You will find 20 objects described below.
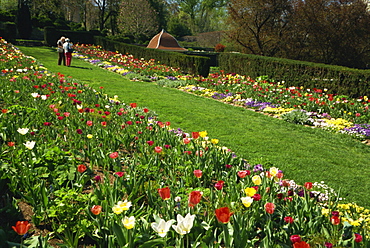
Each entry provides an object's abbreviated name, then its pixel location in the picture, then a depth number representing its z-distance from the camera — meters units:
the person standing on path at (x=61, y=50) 14.93
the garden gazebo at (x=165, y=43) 26.06
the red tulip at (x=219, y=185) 2.44
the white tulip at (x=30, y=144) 2.78
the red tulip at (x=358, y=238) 1.97
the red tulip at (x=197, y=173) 2.57
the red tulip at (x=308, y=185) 2.48
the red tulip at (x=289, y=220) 2.17
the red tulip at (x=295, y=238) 1.94
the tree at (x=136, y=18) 34.69
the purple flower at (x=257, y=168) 3.72
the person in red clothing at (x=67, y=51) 14.42
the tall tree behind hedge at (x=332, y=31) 18.11
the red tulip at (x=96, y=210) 2.02
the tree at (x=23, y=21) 26.83
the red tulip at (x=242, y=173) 2.62
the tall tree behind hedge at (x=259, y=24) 19.45
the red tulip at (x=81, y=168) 2.52
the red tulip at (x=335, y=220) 2.13
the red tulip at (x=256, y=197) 2.30
